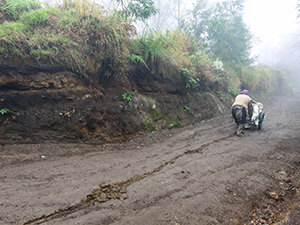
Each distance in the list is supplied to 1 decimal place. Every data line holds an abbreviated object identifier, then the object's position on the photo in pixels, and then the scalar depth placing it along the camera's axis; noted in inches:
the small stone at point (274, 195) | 127.4
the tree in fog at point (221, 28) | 544.1
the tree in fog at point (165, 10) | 971.9
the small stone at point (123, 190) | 128.2
